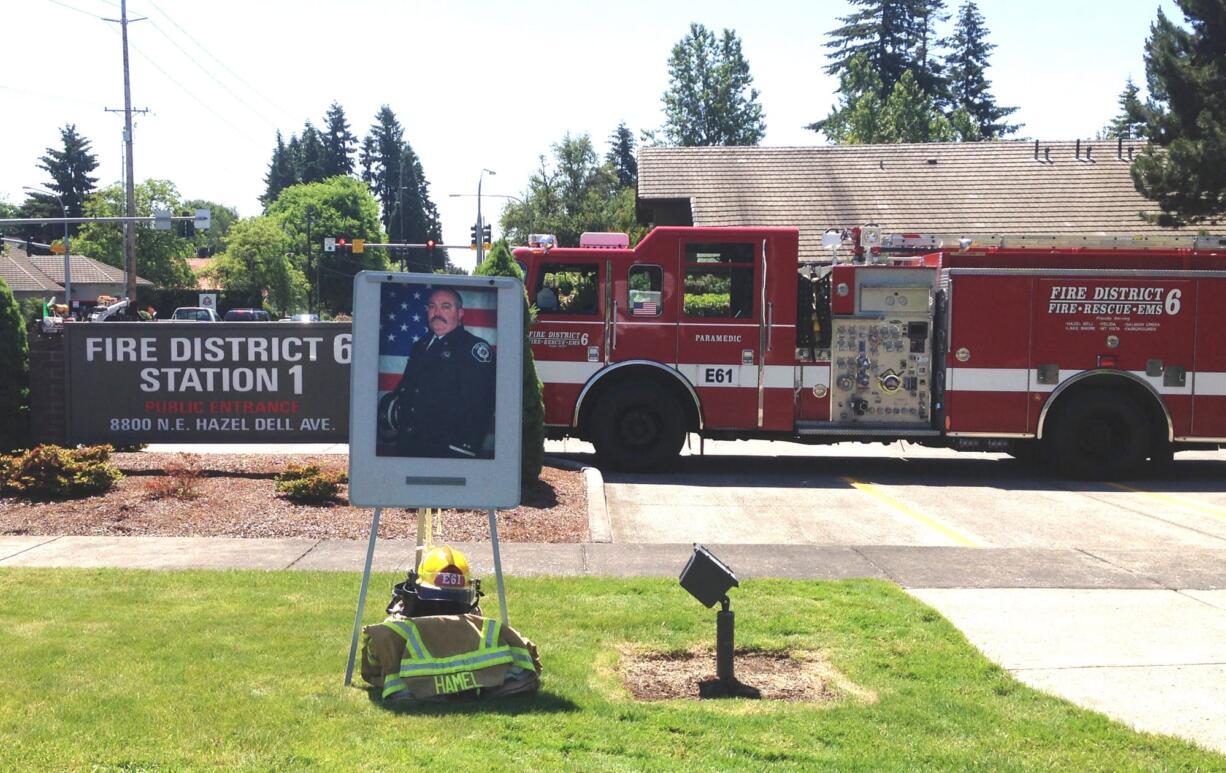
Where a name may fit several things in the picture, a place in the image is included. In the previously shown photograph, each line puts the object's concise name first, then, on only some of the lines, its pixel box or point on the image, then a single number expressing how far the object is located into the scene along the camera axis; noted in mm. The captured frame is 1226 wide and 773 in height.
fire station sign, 12977
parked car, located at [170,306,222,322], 47759
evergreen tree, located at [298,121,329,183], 131125
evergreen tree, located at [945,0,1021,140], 74312
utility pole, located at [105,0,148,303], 45125
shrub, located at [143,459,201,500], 11148
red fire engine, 14336
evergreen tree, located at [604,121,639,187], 118150
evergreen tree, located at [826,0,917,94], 70312
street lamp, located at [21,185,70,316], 59072
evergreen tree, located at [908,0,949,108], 70500
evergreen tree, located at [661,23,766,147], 74938
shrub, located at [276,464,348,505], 11156
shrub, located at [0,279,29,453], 12586
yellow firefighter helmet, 6004
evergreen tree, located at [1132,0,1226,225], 20984
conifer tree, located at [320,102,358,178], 132375
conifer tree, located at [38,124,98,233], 109312
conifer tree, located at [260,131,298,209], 148750
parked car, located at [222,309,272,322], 52094
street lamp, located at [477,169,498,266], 45969
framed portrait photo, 6125
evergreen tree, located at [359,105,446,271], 133250
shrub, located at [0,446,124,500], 11031
